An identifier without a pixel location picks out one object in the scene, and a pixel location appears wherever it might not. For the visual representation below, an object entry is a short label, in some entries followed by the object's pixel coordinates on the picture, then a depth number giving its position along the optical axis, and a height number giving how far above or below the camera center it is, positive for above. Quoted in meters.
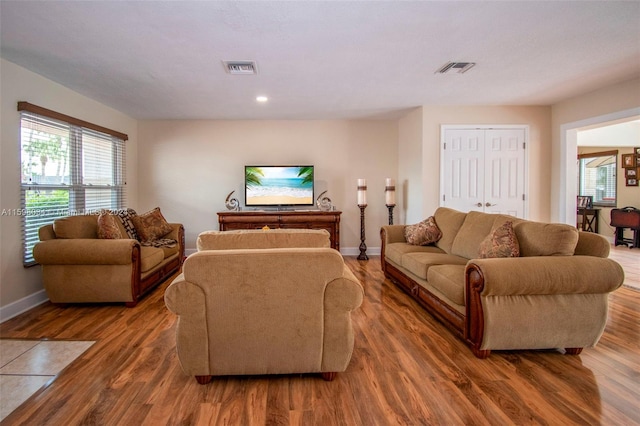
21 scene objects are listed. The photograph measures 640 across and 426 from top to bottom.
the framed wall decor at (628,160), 7.18 +0.94
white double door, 5.11 +0.52
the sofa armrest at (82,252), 3.22 -0.45
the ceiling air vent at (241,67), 3.26 +1.37
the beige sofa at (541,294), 2.20 -0.61
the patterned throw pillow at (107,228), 3.55 -0.24
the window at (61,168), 3.43 +0.45
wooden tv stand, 5.29 -0.24
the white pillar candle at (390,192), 5.60 +0.21
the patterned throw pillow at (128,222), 4.14 -0.22
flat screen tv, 5.75 +0.35
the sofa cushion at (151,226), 4.31 -0.27
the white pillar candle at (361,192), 5.61 +0.21
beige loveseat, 3.23 -0.59
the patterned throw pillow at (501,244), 2.55 -0.31
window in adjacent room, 7.70 +0.66
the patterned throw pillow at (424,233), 4.07 -0.35
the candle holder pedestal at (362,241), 5.66 -0.61
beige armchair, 1.85 -0.60
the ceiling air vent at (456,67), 3.33 +1.39
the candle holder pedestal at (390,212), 5.63 -0.13
